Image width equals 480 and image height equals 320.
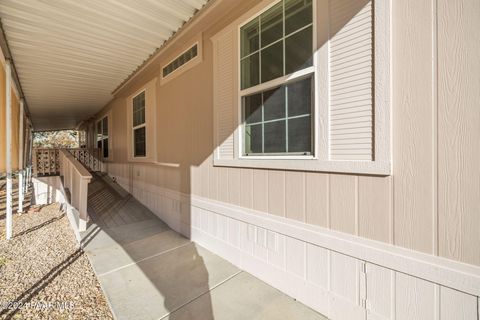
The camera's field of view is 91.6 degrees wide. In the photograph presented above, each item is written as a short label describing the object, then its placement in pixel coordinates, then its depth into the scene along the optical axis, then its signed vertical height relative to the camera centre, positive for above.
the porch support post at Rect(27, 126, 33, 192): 10.12 -0.28
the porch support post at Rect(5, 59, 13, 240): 3.92 +0.43
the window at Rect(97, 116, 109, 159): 8.59 +0.91
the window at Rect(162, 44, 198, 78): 3.59 +1.63
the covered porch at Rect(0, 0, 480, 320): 1.42 -0.06
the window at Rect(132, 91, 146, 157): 5.48 +0.79
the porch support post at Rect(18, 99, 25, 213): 5.42 +0.19
